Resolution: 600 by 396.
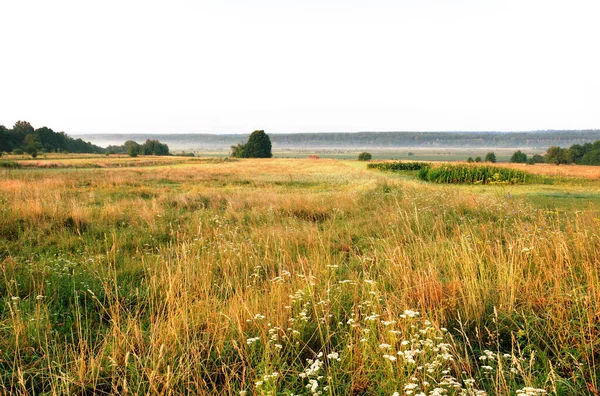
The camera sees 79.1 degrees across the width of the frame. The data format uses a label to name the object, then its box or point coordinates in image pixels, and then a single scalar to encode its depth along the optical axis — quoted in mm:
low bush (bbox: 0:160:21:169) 38656
